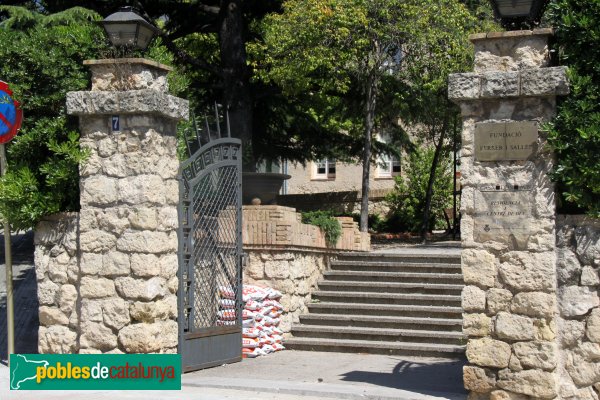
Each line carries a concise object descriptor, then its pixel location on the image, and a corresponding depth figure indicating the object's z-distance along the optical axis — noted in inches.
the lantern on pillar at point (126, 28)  378.9
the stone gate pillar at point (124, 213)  374.9
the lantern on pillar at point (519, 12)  323.9
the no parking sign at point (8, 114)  391.9
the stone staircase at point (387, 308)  473.7
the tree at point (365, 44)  695.1
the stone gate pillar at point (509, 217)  315.3
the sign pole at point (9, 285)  396.2
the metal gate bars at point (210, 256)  400.5
